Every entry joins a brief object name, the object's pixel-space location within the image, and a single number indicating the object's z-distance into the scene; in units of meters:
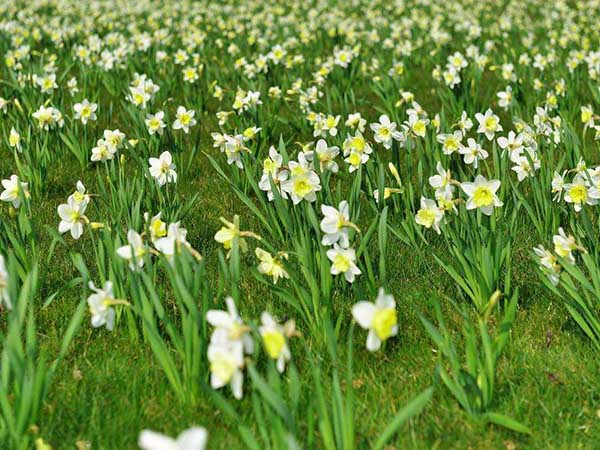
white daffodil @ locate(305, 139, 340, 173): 3.17
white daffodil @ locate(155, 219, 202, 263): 2.28
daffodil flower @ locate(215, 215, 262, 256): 2.42
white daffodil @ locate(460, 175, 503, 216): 2.77
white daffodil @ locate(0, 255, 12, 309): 2.04
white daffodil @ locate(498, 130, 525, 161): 3.60
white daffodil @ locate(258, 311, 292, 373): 1.82
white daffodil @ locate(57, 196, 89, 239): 2.73
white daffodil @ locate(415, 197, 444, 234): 2.82
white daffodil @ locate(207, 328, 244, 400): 1.73
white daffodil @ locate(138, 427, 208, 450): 1.30
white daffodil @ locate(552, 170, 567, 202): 3.20
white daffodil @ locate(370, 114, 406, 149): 3.80
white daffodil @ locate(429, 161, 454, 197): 2.91
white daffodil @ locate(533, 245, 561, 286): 2.52
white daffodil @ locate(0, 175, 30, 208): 2.95
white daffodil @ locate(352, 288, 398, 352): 1.85
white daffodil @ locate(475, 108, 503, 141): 4.08
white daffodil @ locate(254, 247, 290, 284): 2.49
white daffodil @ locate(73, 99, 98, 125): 4.58
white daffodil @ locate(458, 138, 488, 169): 3.55
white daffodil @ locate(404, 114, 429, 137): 3.86
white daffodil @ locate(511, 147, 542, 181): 3.40
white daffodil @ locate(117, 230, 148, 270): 2.35
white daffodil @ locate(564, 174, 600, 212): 3.02
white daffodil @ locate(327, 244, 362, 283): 2.48
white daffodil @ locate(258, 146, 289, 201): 3.00
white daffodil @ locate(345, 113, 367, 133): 4.14
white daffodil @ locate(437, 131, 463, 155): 3.68
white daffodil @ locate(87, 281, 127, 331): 2.17
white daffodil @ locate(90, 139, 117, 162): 3.71
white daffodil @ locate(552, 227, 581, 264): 2.52
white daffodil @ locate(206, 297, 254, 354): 1.72
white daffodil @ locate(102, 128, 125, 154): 3.71
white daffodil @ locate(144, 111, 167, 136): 4.47
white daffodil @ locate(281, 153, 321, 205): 2.81
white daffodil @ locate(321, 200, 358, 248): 2.54
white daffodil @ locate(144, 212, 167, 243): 2.57
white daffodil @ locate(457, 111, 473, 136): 4.05
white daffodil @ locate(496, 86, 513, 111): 5.51
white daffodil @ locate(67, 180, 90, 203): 2.74
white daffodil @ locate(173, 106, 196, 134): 4.56
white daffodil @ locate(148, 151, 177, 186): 3.40
